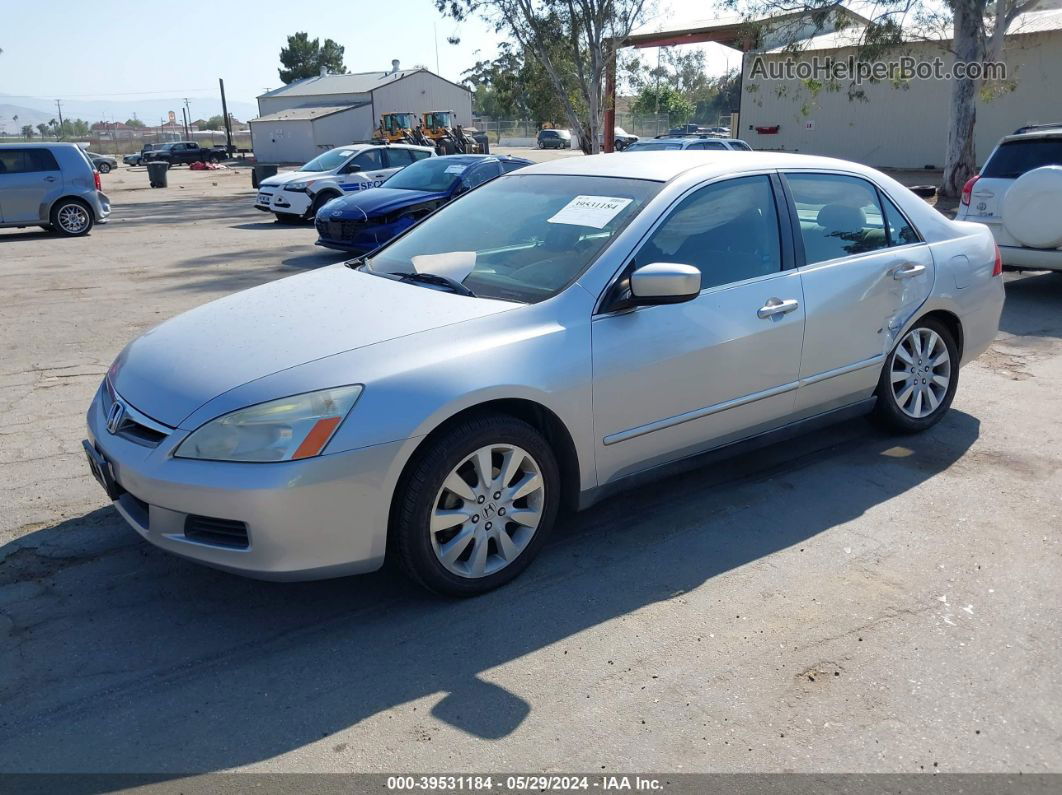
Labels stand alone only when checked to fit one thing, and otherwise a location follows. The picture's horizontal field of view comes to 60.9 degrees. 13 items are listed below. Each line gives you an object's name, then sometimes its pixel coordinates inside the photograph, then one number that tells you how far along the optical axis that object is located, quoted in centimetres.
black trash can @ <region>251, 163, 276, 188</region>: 2725
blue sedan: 1188
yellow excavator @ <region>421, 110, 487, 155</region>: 3362
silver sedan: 313
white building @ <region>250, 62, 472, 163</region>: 5384
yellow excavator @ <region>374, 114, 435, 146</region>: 3612
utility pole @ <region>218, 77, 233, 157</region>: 5655
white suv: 799
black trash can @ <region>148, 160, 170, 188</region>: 3175
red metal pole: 3099
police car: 1756
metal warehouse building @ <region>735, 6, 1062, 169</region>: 2708
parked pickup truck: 5066
